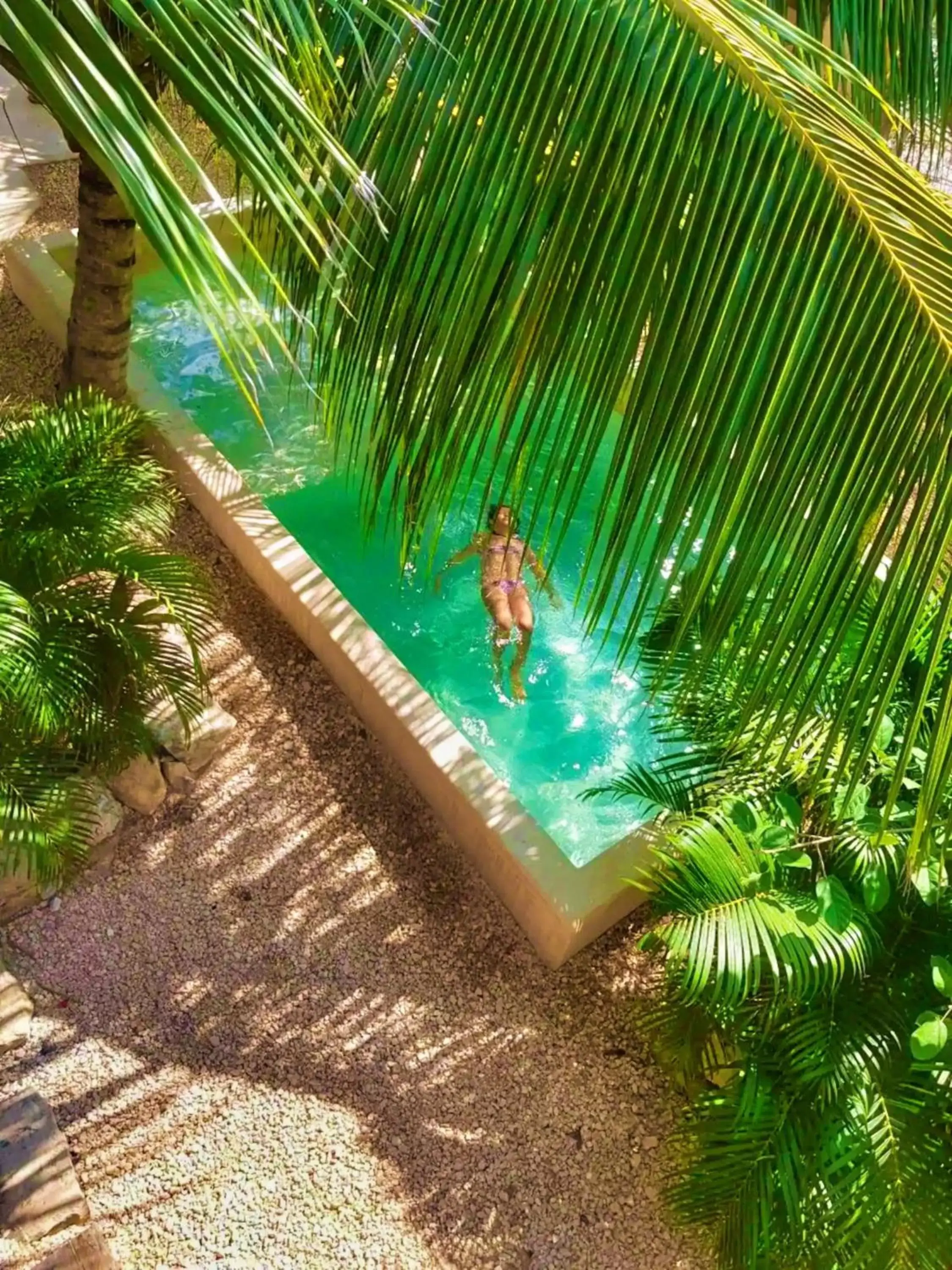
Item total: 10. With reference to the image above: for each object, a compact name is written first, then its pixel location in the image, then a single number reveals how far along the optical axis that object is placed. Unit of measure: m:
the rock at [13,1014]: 2.68
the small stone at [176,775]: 3.20
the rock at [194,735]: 3.16
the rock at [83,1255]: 2.27
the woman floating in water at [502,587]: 3.90
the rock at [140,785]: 3.08
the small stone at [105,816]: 2.98
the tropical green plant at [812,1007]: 2.29
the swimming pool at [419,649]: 3.05
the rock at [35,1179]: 2.40
